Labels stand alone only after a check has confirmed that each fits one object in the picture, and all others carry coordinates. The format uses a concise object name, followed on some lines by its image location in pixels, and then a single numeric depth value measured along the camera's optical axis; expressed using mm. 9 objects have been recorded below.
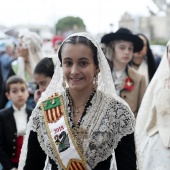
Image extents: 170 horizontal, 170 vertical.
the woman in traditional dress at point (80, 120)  2742
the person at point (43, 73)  4375
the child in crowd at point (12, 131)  4660
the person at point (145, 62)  7000
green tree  44553
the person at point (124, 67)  5758
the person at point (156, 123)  4316
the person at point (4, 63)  6012
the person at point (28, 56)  6497
